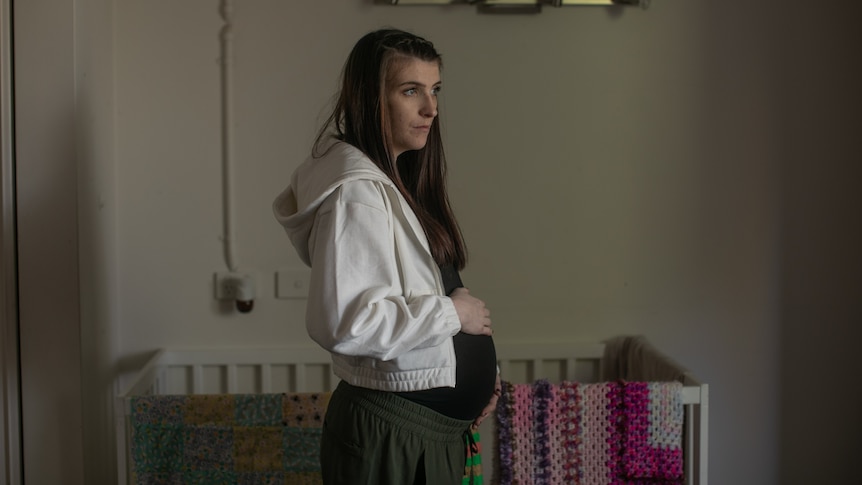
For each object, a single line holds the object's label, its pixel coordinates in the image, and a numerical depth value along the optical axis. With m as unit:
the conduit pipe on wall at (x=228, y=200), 2.37
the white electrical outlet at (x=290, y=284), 2.44
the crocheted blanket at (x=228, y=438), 1.92
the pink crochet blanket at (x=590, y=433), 1.95
